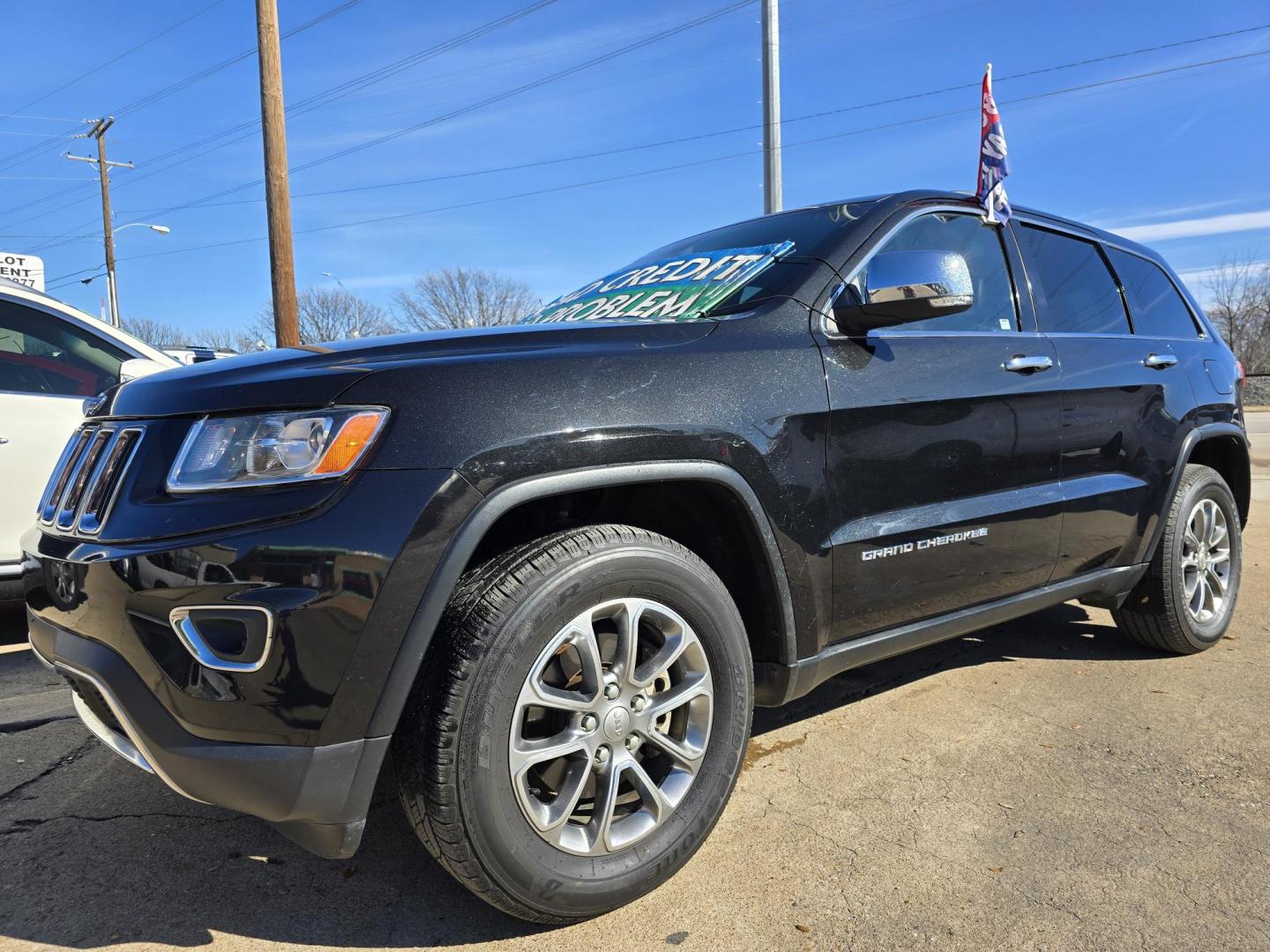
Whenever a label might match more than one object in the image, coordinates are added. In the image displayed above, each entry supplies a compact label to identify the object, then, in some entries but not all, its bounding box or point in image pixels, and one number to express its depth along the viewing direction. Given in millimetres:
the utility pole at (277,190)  11445
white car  4250
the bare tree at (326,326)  45094
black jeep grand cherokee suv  1772
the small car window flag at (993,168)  3344
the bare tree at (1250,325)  46188
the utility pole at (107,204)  34812
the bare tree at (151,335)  52197
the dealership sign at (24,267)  16406
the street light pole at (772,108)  10375
